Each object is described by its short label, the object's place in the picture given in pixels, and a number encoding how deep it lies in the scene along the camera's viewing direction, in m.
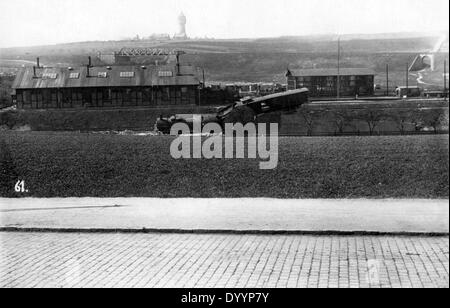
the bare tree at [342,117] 33.82
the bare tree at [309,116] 33.12
